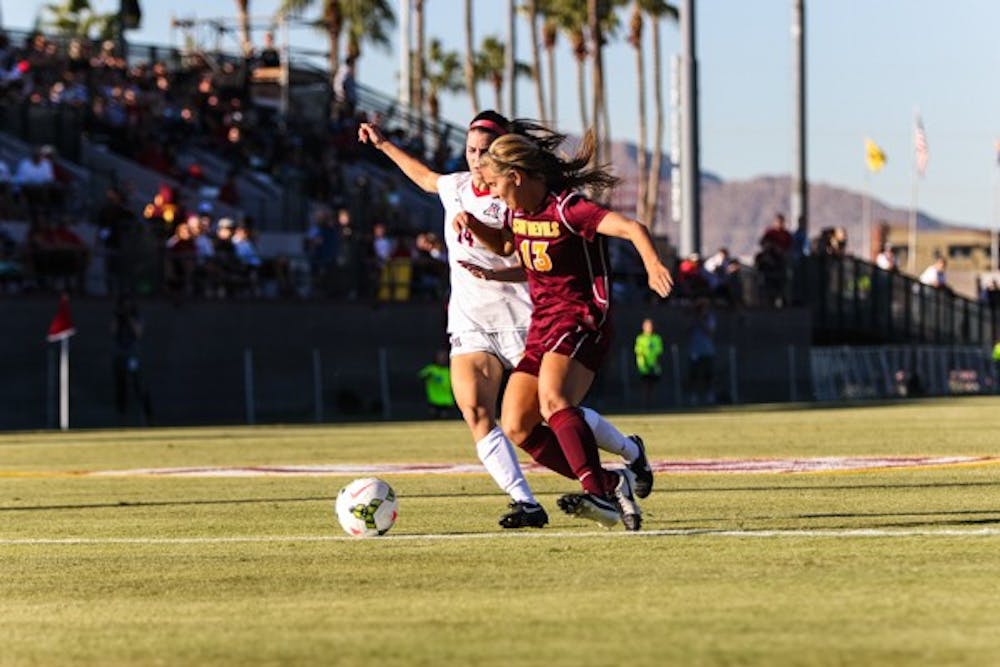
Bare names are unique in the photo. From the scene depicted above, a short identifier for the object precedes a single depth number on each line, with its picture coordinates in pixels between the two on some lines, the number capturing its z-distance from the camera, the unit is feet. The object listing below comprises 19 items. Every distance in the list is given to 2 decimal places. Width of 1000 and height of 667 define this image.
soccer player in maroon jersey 39.27
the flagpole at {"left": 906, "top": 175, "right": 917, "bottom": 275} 445.21
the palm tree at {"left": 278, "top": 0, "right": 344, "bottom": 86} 283.18
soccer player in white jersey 41.78
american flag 347.17
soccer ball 40.16
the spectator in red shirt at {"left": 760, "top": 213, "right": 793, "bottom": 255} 160.66
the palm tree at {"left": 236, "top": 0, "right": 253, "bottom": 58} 176.73
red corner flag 112.78
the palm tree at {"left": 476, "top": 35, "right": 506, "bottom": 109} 429.79
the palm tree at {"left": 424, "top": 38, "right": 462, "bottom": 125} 453.58
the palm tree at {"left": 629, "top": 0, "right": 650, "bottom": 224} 357.20
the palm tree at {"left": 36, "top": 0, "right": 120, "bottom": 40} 271.08
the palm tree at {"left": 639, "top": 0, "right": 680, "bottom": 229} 350.64
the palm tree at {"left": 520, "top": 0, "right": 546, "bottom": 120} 317.05
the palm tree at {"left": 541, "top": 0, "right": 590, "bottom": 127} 365.40
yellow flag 357.20
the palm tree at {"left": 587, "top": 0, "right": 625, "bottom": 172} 319.68
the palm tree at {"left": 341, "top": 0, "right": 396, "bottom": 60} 310.86
